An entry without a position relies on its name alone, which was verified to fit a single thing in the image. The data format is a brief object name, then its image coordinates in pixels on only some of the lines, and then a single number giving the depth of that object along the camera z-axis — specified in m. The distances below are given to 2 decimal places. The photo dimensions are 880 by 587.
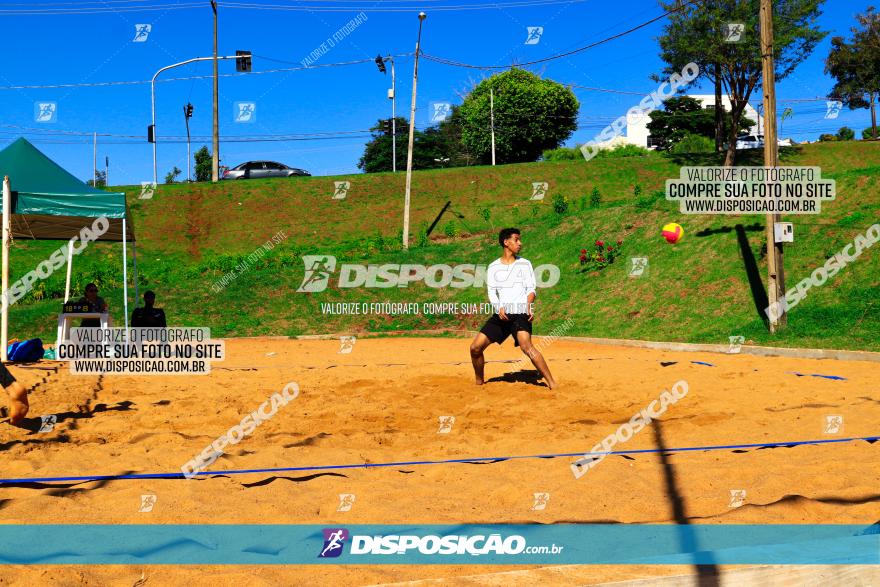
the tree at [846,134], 61.41
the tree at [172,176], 60.83
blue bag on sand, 11.93
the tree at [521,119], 62.44
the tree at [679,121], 63.56
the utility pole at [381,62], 32.63
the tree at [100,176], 57.44
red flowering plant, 22.23
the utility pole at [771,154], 14.10
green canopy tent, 12.49
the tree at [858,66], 49.06
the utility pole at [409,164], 29.50
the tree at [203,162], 70.62
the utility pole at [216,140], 38.84
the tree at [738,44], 32.66
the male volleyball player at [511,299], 9.17
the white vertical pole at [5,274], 11.41
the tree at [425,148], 76.31
